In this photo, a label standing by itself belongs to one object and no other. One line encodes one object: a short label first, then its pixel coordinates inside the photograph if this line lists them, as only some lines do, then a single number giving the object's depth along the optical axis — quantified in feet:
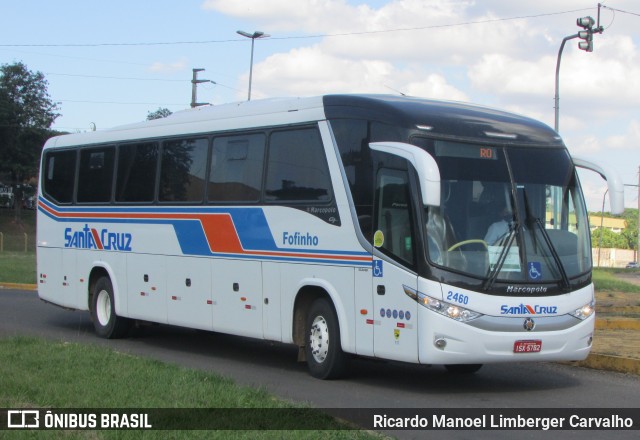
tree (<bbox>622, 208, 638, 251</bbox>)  426.51
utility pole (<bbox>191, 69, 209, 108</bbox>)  153.17
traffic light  75.61
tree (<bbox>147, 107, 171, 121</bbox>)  221.23
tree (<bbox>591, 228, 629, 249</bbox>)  419.58
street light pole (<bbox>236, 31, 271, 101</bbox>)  135.33
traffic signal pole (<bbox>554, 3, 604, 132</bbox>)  75.61
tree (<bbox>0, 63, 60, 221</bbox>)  262.88
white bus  35.06
